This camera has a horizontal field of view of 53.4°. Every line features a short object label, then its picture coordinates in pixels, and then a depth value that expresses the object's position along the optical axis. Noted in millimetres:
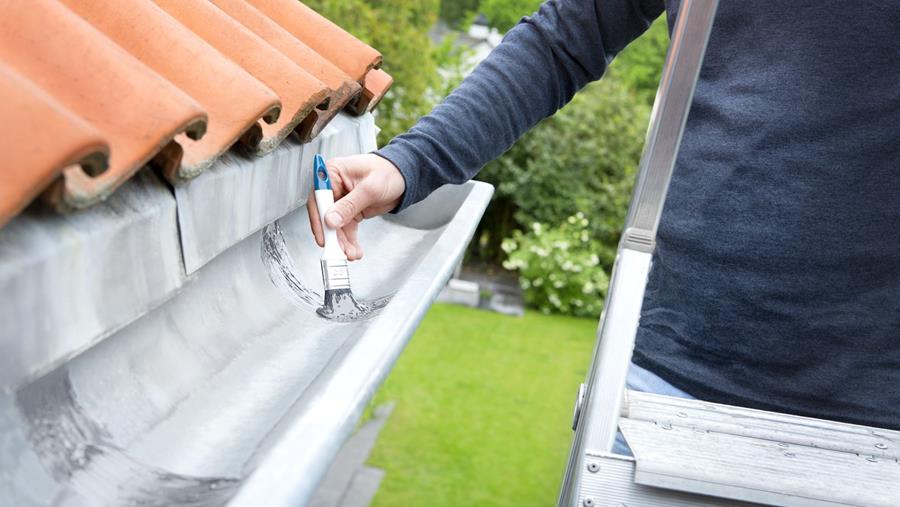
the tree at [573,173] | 11445
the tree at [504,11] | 22859
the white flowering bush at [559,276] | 10430
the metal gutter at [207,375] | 819
